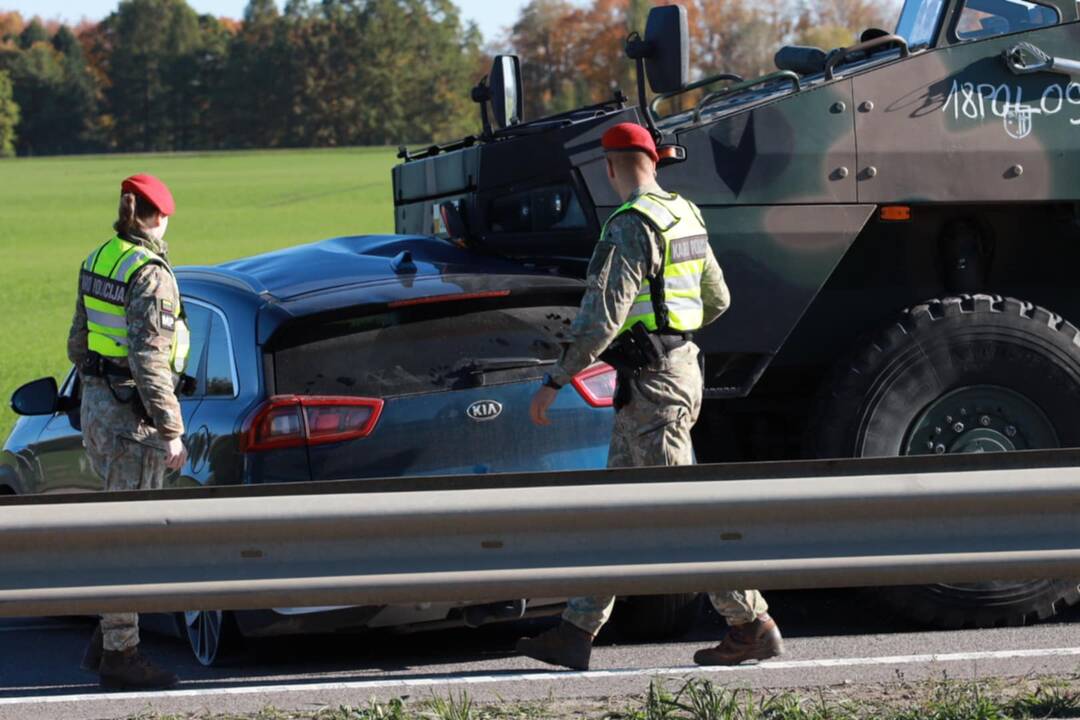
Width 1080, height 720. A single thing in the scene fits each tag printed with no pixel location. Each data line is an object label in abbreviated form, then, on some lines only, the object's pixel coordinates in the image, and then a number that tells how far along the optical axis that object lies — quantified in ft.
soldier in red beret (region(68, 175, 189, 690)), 37.86
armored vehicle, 43.91
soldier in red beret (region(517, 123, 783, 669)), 36.14
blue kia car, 37.17
